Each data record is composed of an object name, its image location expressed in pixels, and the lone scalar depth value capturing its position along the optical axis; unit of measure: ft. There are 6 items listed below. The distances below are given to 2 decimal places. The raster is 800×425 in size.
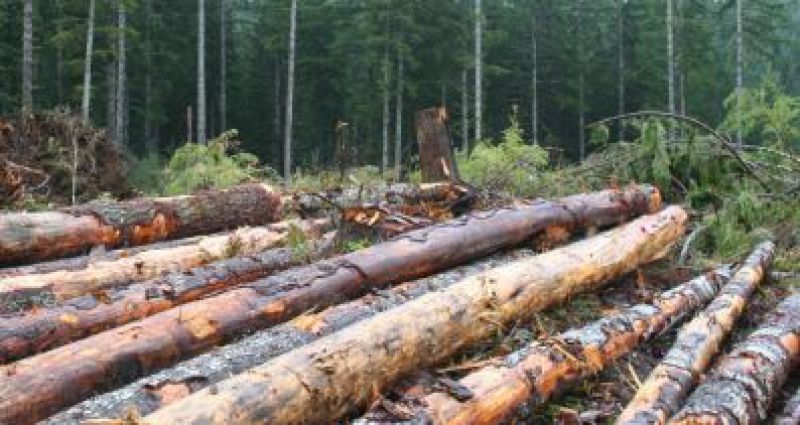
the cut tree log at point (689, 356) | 14.60
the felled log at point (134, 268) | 18.94
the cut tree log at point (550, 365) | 14.28
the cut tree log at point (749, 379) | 14.23
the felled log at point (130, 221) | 21.57
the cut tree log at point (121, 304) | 15.85
